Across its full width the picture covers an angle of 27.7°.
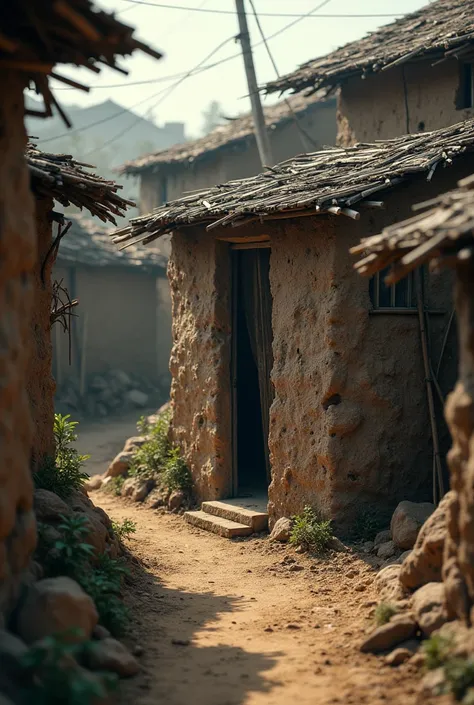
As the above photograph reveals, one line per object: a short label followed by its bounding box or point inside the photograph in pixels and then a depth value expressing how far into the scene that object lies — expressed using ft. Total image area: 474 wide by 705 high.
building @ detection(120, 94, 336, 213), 58.34
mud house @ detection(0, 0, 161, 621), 17.28
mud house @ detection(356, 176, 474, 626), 16.22
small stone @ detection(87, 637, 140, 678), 17.58
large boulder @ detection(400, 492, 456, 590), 19.95
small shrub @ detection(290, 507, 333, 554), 27.73
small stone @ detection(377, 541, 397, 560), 25.72
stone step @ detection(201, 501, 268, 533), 31.48
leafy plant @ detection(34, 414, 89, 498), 25.08
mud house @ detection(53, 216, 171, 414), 57.26
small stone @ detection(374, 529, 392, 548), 26.76
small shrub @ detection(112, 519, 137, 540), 28.25
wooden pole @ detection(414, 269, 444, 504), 27.30
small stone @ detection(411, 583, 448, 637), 18.49
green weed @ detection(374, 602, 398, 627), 20.21
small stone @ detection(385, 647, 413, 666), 18.43
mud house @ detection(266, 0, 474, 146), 38.01
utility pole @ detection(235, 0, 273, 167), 50.26
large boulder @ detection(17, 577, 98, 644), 17.44
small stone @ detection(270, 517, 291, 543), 29.45
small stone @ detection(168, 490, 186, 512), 35.14
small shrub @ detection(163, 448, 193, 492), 35.73
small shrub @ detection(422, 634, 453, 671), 16.79
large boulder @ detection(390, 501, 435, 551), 24.84
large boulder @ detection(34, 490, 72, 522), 22.45
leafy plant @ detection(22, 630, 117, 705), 15.03
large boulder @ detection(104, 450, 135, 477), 39.75
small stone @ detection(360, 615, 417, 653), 19.20
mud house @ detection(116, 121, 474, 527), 27.89
